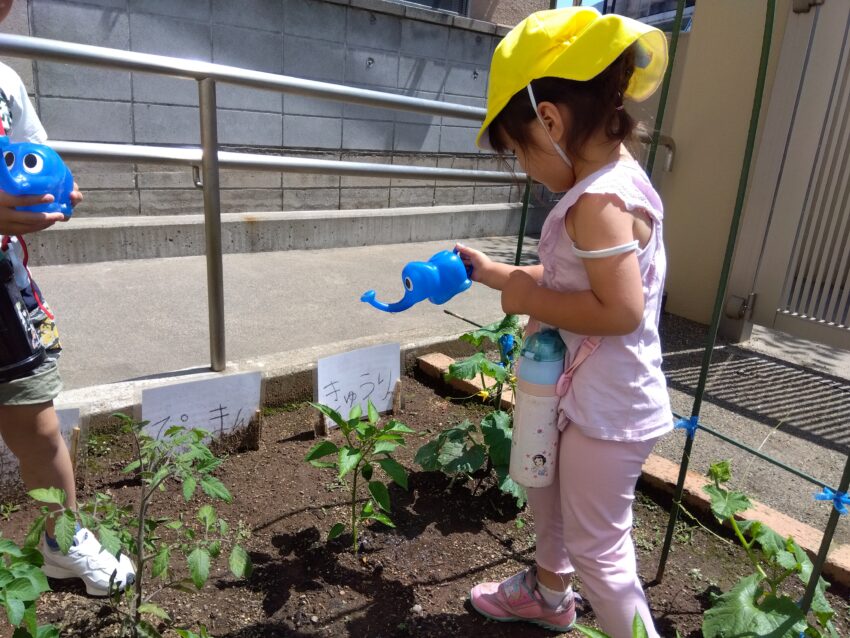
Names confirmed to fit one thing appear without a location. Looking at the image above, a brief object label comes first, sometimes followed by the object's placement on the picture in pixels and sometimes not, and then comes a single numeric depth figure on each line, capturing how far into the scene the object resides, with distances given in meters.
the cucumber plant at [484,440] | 1.74
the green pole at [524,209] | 1.95
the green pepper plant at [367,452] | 1.47
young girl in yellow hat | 1.04
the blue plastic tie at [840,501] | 1.18
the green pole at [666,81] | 1.35
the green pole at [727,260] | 1.23
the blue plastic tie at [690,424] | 1.42
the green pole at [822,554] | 1.15
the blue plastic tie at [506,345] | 1.94
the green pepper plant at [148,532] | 1.04
